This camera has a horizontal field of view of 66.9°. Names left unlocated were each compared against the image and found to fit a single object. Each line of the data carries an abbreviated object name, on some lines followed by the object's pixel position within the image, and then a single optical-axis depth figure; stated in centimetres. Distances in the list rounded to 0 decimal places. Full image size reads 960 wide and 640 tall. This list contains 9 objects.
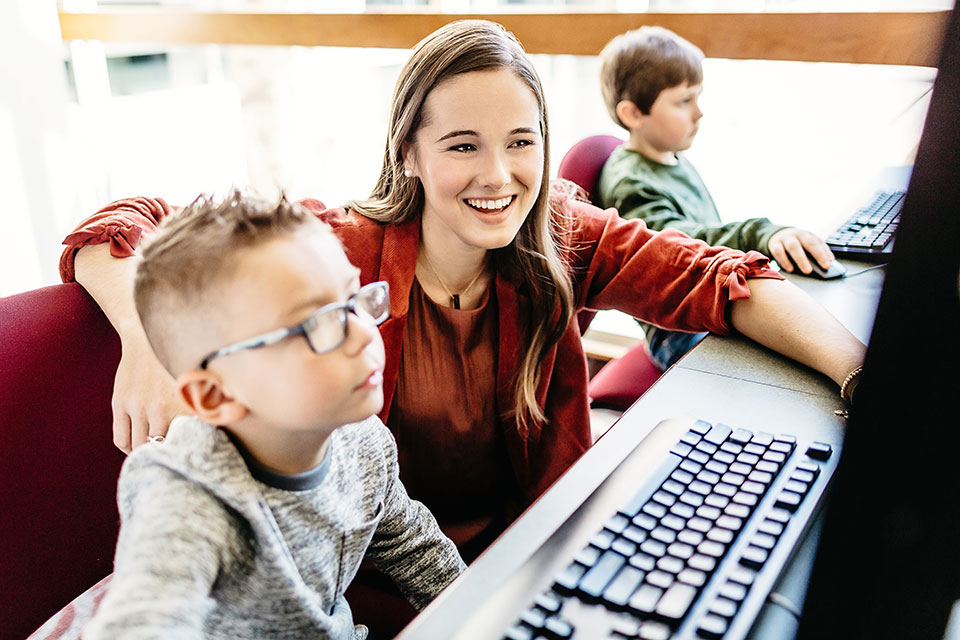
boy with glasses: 59
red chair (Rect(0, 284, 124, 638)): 81
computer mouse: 134
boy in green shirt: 162
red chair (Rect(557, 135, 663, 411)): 164
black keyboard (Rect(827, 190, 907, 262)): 145
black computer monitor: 34
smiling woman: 103
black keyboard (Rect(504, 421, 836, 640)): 55
